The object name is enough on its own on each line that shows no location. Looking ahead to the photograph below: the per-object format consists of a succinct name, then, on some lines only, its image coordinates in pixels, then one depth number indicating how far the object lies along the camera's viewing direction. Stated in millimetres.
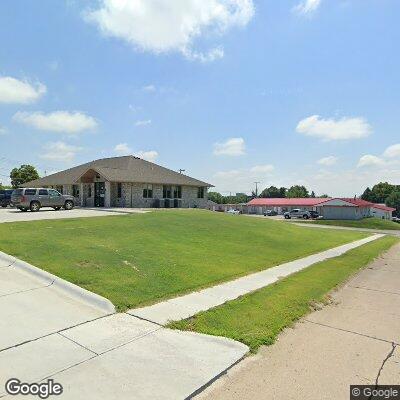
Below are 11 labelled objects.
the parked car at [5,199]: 33719
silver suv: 25878
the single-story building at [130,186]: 34156
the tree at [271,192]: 144500
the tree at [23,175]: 70812
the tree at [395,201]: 108750
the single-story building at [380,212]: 78725
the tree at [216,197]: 163125
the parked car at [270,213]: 80981
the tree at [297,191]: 135250
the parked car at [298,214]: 66062
